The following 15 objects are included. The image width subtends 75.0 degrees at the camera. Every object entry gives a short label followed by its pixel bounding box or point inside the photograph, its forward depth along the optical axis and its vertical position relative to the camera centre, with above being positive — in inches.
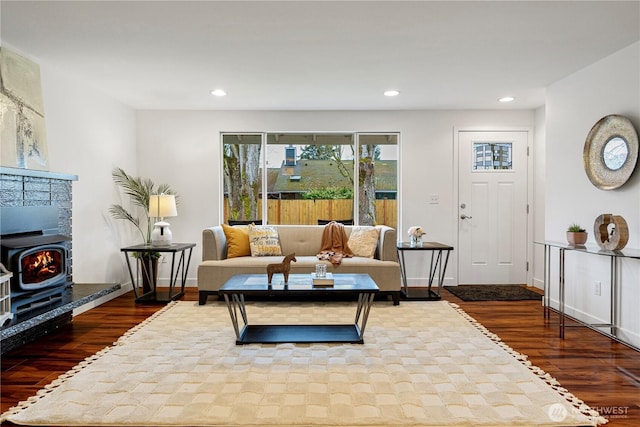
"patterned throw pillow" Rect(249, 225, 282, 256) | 187.9 -17.4
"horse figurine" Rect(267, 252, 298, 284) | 126.9 -19.9
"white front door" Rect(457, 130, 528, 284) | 213.9 +0.9
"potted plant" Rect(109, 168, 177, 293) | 189.8 -2.5
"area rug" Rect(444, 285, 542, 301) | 183.5 -41.8
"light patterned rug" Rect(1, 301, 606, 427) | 78.7 -40.3
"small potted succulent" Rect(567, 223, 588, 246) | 135.0 -10.6
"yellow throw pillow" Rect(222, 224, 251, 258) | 186.7 -17.0
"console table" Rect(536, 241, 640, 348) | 121.6 -26.2
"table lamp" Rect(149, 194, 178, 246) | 187.2 -4.1
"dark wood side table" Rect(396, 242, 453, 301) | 181.9 -31.4
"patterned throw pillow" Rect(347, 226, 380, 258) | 186.1 -17.5
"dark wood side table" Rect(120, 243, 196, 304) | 177.5 -33.8
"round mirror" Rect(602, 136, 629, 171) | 126.9 +15.5
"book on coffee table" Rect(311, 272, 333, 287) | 124.0 -23.5
